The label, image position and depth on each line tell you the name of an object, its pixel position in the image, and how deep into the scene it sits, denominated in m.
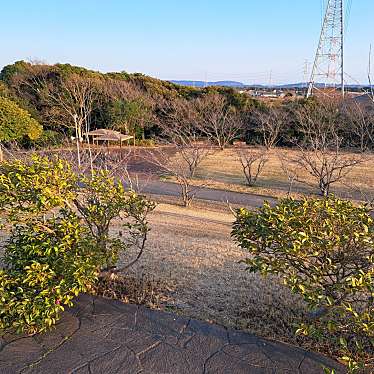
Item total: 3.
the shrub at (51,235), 3.00
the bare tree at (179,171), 10.22
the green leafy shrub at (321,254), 2.56
